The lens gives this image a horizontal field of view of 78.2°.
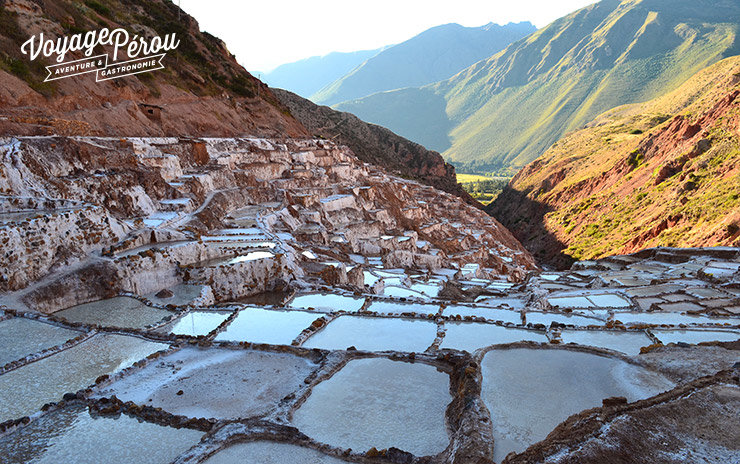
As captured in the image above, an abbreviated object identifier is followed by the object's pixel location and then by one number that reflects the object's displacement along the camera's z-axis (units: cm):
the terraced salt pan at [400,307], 1255
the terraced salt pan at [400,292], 1805
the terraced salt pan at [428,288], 1898
